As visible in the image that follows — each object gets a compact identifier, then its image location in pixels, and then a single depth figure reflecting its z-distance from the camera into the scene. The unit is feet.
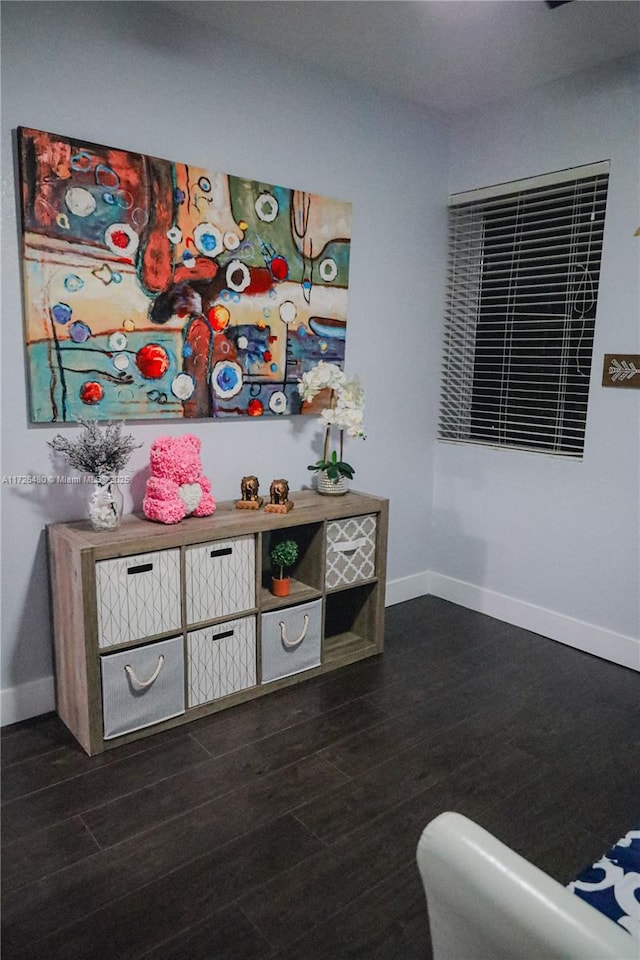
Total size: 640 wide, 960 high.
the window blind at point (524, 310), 9.86
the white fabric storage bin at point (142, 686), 7.16
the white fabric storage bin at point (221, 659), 7.86
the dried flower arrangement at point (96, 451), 7.32
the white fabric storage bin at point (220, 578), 7.72
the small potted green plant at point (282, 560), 8.70
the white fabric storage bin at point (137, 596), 7.02
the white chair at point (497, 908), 2.73
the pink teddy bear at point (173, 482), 7.77
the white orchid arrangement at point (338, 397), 9.36
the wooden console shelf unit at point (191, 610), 7.07
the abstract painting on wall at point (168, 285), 7.26
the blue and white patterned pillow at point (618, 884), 4.08
